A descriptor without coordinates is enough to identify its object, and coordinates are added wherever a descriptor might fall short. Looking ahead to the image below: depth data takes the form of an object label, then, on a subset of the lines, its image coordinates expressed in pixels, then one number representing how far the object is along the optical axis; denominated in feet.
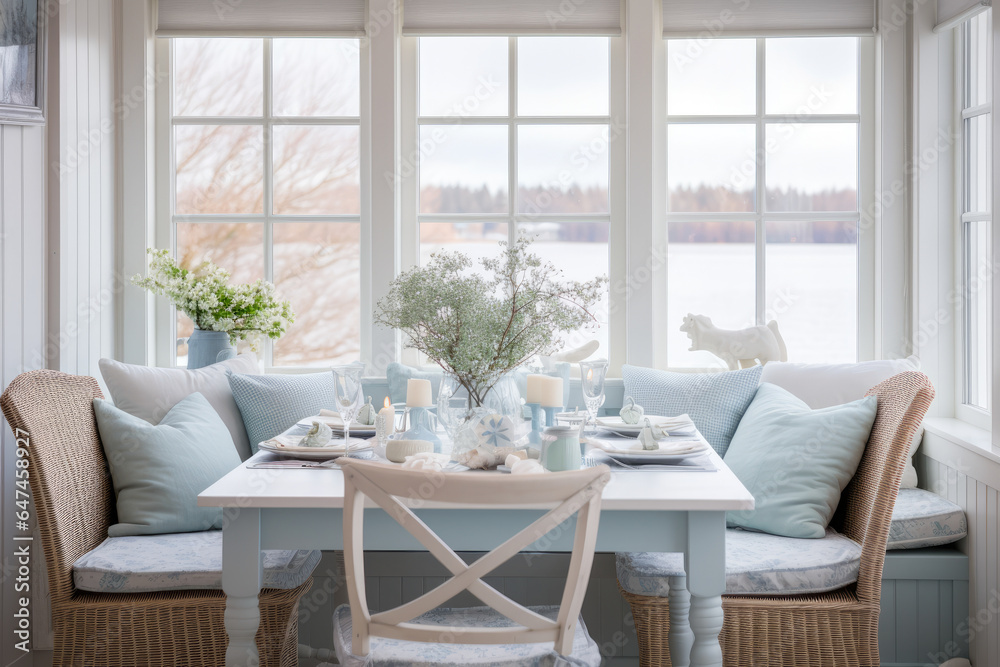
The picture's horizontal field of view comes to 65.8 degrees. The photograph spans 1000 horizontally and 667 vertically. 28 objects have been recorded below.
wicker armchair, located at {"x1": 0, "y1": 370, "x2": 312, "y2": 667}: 6.10
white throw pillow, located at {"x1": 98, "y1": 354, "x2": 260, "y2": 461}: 7.80
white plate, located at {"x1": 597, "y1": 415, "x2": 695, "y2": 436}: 6.99
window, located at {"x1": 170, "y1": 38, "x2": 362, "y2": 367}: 10.05
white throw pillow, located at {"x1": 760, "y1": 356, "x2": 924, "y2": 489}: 8.46
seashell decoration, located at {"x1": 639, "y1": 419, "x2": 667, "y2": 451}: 6.12
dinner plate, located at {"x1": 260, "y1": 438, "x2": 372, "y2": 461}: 6.04
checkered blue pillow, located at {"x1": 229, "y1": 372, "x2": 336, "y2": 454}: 8.29
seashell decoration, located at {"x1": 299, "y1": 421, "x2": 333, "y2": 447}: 6.27
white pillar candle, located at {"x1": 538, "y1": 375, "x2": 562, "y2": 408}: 6.39
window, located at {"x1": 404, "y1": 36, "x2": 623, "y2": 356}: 10.01
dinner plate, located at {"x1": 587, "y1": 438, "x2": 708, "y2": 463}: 5.91
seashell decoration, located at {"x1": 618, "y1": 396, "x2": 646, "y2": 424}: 7.16
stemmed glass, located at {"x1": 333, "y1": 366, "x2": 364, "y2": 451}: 6.04
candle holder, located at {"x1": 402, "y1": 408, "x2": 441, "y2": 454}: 6.19
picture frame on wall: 7.45
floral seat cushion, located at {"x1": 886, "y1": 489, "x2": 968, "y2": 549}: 7.66
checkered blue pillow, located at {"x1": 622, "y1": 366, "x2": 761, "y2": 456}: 8.34
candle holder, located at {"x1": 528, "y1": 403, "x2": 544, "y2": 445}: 6.58
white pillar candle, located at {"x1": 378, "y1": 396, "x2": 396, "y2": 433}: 6.33
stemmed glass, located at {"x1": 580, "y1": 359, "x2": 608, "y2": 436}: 6.51
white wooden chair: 4.14
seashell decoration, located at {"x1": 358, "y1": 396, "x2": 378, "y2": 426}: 7.29
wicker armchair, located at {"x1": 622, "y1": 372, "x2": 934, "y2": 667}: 6.03
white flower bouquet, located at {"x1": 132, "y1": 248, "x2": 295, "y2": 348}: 8.89
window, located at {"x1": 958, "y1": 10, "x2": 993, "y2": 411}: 8.61
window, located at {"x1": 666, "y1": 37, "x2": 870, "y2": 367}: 9.91
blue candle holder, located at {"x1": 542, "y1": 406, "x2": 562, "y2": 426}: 6.45
